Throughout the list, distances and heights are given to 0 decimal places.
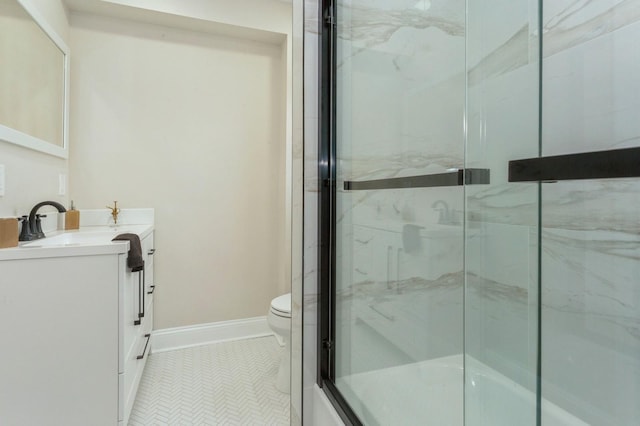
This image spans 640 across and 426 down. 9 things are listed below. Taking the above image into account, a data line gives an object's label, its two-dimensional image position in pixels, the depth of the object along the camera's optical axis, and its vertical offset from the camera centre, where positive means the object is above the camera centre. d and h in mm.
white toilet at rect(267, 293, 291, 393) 1896 -686
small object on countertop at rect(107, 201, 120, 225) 2271 -17
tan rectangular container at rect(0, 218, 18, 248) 1323 -95
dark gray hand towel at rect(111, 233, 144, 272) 1474 -197
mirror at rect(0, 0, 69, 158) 1532 +693
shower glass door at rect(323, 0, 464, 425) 987 +5
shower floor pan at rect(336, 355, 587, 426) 798 -562
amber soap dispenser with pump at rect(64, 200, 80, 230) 2074 -67
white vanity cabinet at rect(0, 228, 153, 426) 1297 -516
